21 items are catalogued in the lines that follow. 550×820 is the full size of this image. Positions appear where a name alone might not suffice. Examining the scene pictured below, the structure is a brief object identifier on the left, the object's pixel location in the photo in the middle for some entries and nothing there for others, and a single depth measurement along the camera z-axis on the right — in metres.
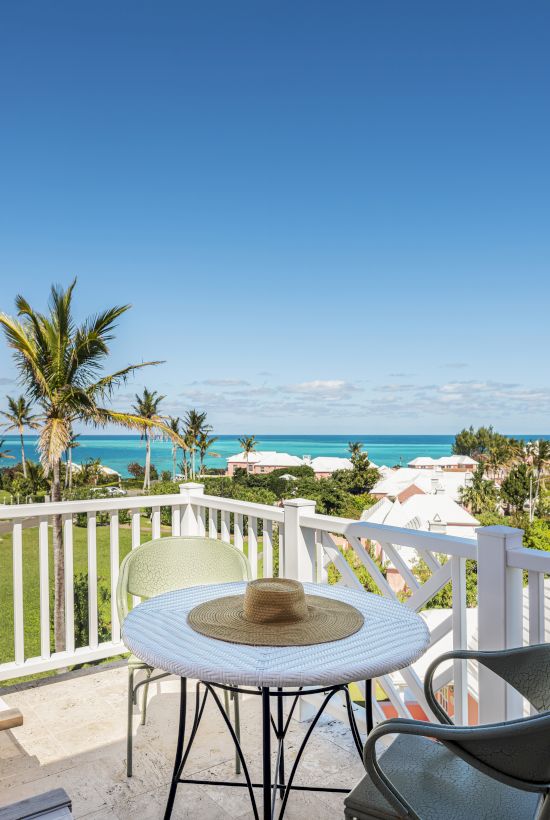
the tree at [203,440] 42.50
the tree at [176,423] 38.31
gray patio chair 1.06
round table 1.47
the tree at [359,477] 49.12
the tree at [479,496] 48.34
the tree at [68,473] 32.33
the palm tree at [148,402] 38.81
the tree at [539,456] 45.59
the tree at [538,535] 31.65
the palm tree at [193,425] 41.84
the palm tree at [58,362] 14.95
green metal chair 2.79
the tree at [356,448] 52.72
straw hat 1.70
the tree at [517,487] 46.31
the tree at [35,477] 28.65
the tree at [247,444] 52.50
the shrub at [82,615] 22.22
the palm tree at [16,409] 25.47
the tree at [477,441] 56.25
